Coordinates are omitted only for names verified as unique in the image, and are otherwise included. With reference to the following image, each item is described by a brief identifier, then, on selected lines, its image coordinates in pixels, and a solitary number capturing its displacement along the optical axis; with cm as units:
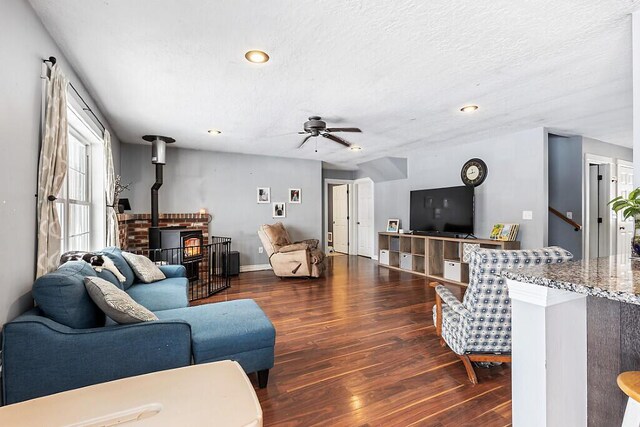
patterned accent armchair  192
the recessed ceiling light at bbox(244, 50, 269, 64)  228
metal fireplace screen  465
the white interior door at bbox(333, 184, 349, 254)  873
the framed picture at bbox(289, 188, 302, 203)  680
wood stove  480
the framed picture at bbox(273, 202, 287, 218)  665
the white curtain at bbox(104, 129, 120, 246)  363
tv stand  490
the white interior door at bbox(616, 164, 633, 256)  544
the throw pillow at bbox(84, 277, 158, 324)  174
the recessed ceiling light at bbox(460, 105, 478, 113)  346
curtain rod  196
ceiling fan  368
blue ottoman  186
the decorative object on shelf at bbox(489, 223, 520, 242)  446
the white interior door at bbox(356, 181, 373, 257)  803
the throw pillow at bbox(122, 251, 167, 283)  325
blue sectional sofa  144
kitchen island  113
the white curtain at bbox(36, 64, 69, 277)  180
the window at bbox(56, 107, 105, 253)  284
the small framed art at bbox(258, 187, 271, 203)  650
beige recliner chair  536
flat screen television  500
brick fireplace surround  543
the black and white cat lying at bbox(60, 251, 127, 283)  244
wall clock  498
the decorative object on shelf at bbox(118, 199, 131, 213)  454
